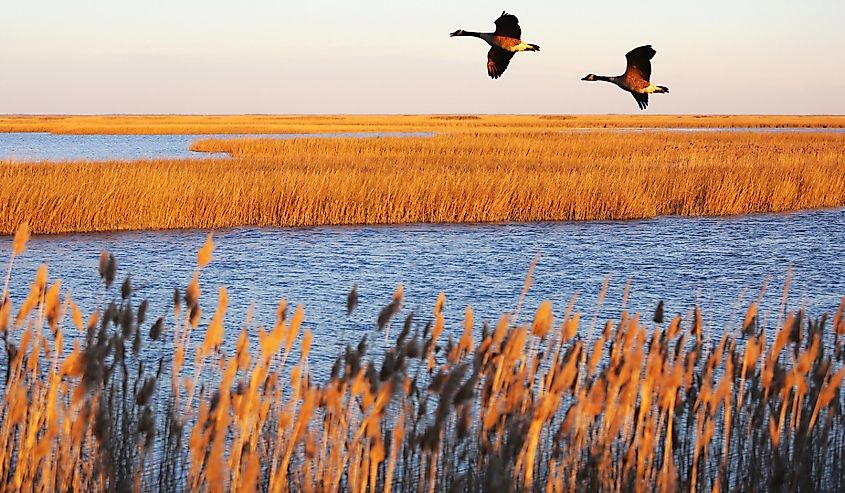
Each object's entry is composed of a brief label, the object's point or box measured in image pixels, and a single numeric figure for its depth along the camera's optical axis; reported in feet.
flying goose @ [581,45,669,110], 48.85
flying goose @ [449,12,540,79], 46.44
